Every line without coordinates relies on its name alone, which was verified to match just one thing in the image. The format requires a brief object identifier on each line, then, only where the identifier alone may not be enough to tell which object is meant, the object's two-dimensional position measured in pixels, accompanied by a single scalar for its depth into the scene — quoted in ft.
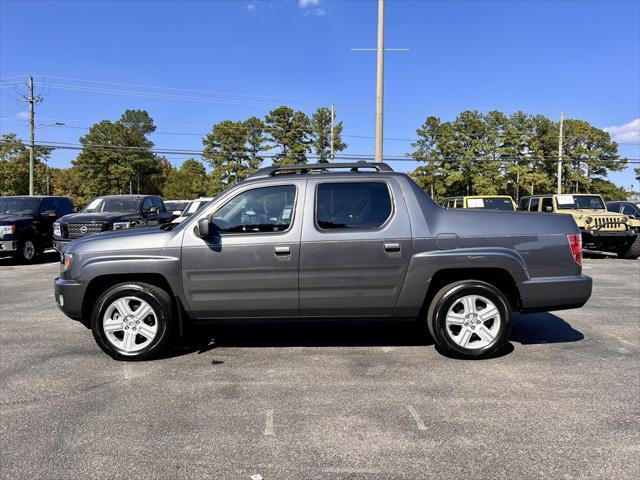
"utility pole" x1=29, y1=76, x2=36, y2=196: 119.85
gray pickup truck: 14.55
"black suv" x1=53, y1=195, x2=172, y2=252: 36.88
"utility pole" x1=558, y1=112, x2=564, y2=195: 126.93
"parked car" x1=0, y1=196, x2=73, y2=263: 40.96
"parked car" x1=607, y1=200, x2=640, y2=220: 63.87
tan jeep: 43.39
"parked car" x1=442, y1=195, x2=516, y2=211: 47.86
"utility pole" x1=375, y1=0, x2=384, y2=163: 48.21
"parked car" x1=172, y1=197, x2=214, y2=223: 42.72
